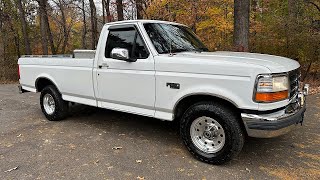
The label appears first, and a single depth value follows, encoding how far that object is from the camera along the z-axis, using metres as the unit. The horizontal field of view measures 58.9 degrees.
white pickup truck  3.66
